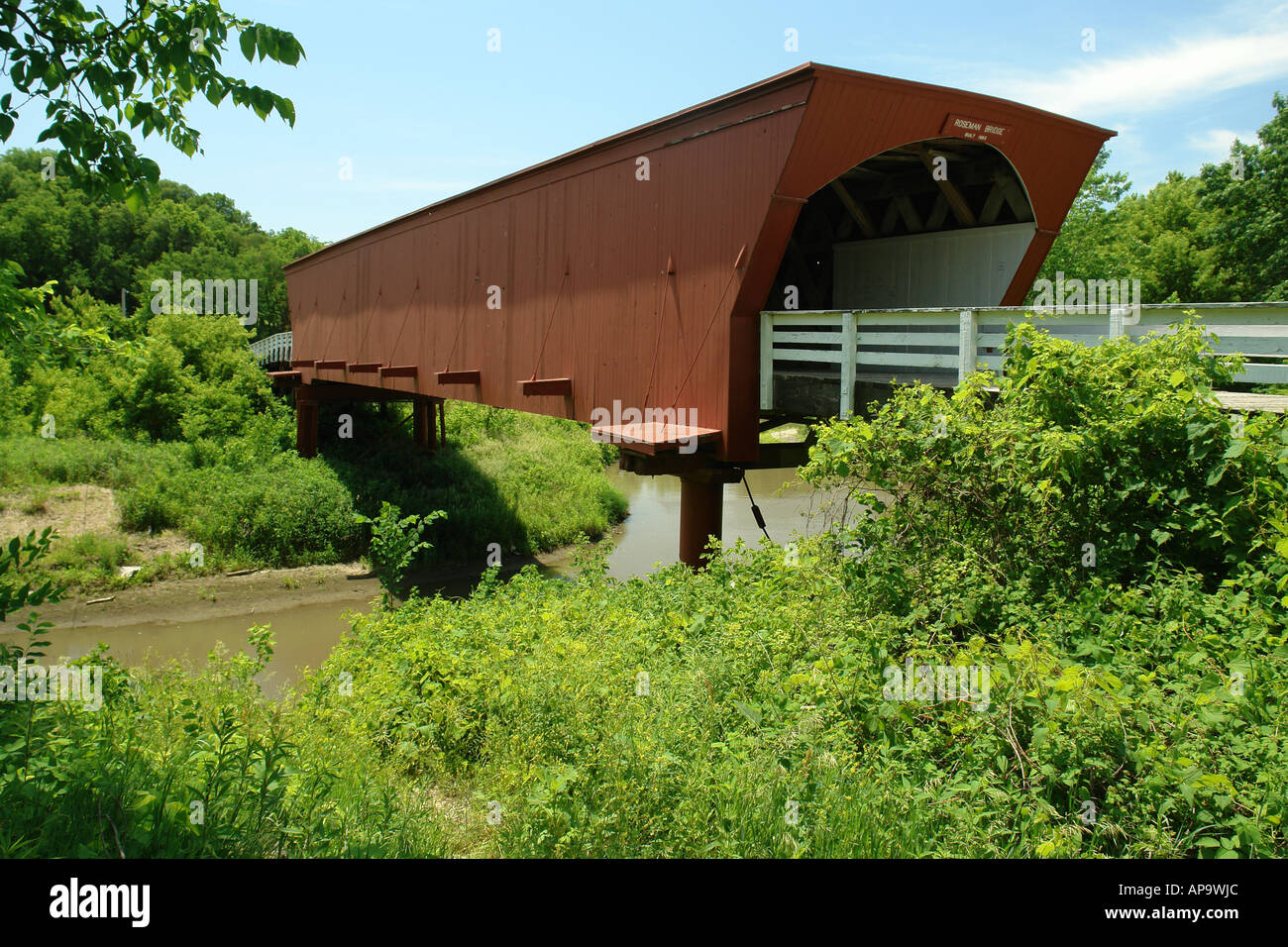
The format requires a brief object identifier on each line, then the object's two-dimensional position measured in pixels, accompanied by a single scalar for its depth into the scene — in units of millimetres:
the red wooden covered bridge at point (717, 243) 7602
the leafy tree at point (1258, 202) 21984
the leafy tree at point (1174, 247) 24688
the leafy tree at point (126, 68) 3564
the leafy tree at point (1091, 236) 28000
